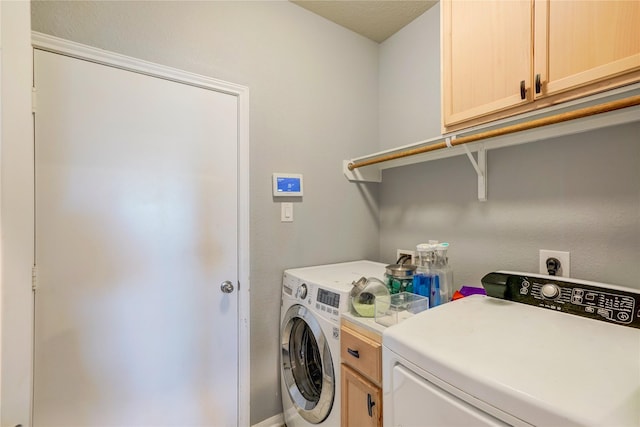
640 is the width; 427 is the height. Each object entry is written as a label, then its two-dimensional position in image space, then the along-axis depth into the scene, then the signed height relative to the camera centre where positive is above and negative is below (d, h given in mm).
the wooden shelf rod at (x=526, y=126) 878 +339
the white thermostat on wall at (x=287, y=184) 1754 +180
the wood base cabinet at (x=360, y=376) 1046 -668
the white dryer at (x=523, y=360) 564 -371
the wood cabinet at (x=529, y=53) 845 +568
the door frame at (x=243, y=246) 1615 -199
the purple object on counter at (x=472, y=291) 1357 -390
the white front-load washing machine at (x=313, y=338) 1300 -676
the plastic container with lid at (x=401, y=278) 1301 -314
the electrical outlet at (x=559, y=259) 1231 -221
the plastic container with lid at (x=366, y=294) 1183 -358
